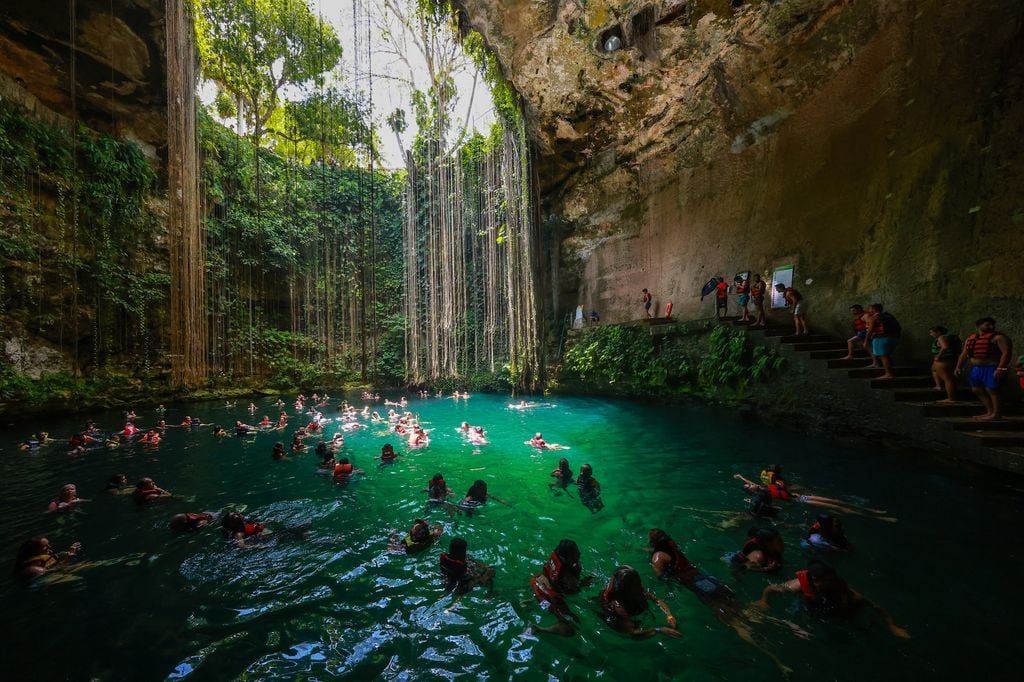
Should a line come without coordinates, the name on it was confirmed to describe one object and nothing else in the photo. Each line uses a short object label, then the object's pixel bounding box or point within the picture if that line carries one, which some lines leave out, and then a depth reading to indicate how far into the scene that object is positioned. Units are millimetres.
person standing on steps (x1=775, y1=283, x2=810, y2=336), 7797
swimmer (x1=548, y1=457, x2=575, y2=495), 5380
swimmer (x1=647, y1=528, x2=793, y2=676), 2506
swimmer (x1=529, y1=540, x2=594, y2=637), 2814
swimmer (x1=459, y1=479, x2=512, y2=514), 4770
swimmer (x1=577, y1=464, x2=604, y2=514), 4672
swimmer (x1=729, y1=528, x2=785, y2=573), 3107
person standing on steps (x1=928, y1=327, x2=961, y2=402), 4988
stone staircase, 4277
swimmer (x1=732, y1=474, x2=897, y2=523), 3984
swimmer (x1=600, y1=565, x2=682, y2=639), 2527
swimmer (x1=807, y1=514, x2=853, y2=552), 3332
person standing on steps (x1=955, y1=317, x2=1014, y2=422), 4414
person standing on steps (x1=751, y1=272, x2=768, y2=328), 8445
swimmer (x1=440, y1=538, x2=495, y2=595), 3121
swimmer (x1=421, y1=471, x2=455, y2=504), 4953
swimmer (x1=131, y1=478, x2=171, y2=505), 4898
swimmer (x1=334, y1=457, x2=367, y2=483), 5770
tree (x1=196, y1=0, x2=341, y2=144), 12570
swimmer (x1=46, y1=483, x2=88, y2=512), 4777
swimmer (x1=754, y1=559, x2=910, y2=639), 2523
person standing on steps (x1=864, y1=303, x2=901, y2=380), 5730
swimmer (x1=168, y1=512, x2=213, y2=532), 4168
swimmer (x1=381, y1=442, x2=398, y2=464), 6727
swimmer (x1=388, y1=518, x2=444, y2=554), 3727
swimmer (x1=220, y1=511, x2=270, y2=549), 3996
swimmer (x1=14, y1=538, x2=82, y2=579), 3332
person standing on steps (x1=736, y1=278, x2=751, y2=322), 8742
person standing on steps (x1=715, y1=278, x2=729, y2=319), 9781
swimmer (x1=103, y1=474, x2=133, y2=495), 5387
